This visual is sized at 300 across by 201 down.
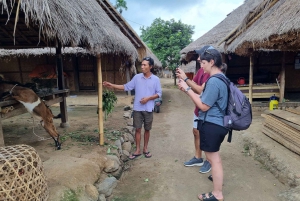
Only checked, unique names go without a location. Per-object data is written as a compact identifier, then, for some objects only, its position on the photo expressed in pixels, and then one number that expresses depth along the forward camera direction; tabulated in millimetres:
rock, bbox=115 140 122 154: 4014
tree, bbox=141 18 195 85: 17234
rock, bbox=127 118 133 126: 5852
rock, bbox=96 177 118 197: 2809
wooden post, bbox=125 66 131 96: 9376
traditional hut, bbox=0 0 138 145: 2522
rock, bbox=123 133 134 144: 4713
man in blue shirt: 3529
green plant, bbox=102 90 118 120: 4176
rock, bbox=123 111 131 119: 6543
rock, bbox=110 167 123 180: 3289
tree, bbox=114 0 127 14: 19500
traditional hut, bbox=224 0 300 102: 4172
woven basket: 1717
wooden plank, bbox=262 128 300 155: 3470
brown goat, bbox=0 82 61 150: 3357
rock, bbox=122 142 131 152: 4347
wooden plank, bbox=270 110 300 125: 3744
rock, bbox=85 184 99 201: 2544
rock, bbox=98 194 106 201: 2639
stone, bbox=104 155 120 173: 3246
